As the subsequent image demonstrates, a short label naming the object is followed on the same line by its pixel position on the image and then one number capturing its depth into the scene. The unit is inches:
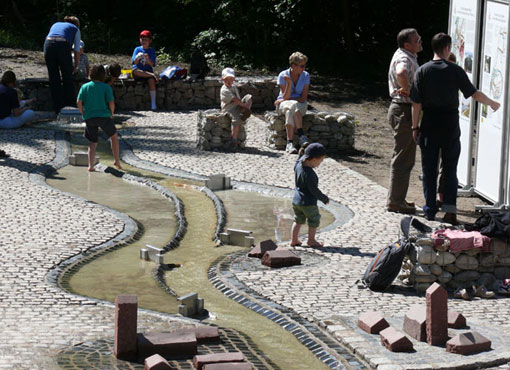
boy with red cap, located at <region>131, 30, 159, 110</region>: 781.9
